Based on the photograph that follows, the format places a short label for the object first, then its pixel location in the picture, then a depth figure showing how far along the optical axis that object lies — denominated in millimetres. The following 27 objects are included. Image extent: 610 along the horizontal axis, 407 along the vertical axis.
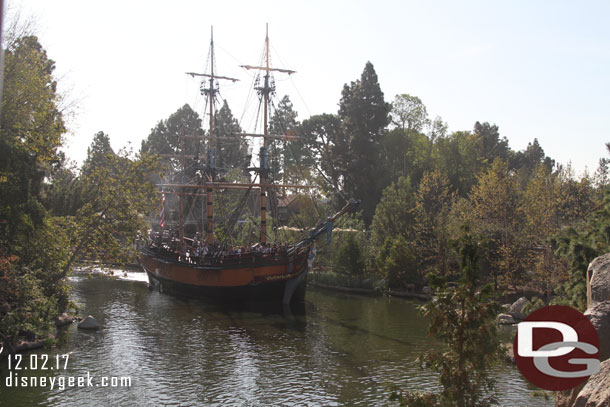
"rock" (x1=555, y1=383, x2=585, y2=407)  12031
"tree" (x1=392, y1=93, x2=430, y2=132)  66250
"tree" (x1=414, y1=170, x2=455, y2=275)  37719
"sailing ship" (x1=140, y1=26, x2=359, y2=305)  33906
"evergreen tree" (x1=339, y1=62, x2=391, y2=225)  56781
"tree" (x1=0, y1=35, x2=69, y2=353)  19016
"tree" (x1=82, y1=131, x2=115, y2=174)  87625
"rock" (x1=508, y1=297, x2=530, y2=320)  27562
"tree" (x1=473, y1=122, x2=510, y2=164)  75350
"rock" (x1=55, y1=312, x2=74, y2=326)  25625
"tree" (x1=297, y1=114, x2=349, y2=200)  59406
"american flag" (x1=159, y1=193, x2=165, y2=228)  53688
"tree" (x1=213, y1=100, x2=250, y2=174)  70356
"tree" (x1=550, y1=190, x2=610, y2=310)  20906
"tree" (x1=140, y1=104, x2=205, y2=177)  83750
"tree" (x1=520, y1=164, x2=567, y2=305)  29125
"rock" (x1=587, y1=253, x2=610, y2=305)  15453
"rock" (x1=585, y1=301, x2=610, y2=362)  13078
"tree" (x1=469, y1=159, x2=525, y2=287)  31562
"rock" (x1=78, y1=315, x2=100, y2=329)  25516
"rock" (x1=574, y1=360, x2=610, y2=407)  9547
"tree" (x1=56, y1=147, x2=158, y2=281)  23750
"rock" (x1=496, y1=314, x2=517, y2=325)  26942
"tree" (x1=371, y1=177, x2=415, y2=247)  41219
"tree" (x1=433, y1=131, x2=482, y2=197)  59688
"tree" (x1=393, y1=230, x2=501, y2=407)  8477
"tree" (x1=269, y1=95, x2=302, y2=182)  63469
